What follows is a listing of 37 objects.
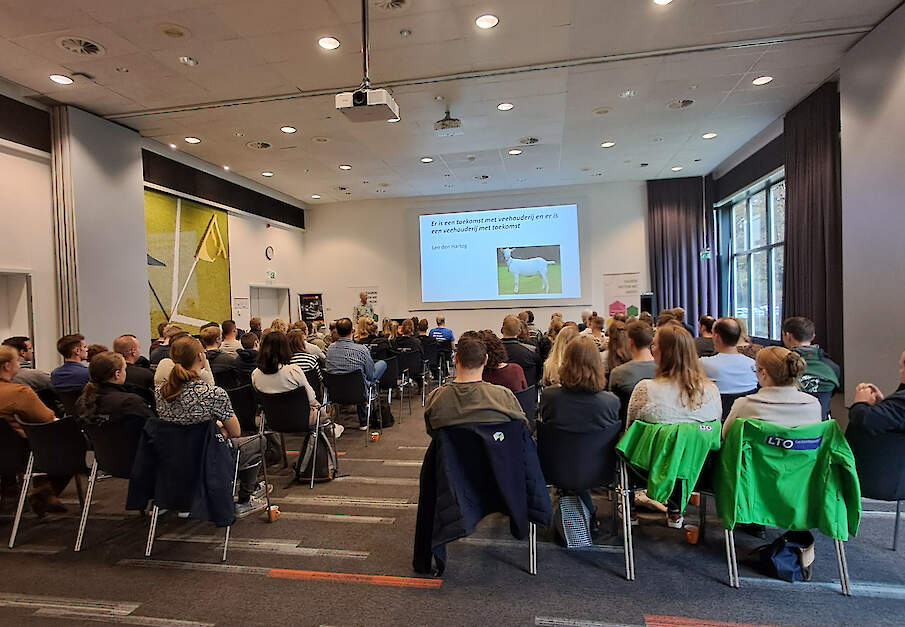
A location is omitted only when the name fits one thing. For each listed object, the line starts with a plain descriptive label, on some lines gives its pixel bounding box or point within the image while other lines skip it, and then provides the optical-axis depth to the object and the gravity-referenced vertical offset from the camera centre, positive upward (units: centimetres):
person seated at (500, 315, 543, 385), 494 -55
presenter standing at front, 1277 -14
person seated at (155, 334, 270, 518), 294 -51
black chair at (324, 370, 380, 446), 499 -83
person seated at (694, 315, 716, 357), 483 -45
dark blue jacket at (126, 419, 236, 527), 284 -91
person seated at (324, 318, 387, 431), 511 -51
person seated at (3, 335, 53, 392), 410 -50
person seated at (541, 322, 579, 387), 386 -46
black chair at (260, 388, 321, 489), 384 -80
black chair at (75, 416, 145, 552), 302 -81
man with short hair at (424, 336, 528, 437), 252 -50
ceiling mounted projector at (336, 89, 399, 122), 450 +179
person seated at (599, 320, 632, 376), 406 -43
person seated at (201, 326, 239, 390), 489 -51
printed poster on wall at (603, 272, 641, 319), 1191 +9
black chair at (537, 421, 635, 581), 267 -86
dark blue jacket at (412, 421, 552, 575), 248 -91
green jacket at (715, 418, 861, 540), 234 -89
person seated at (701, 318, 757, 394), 344 -50
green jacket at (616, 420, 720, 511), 252 -79
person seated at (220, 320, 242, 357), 547 -33
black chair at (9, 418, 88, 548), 310 -84
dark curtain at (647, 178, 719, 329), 1145 +112
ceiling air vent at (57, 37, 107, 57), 488 +261
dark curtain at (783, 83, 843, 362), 643 +103
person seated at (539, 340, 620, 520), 267 -53
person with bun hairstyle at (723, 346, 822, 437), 245 -51
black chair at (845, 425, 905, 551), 248 -86
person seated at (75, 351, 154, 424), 303 -52
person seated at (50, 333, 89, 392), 398 -44
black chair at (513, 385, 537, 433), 349 -71
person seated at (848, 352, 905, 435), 238 -58
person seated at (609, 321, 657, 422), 339 -48
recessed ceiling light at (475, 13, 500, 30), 473 +264
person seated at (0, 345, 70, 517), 332 -61
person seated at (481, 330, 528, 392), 379 -53
